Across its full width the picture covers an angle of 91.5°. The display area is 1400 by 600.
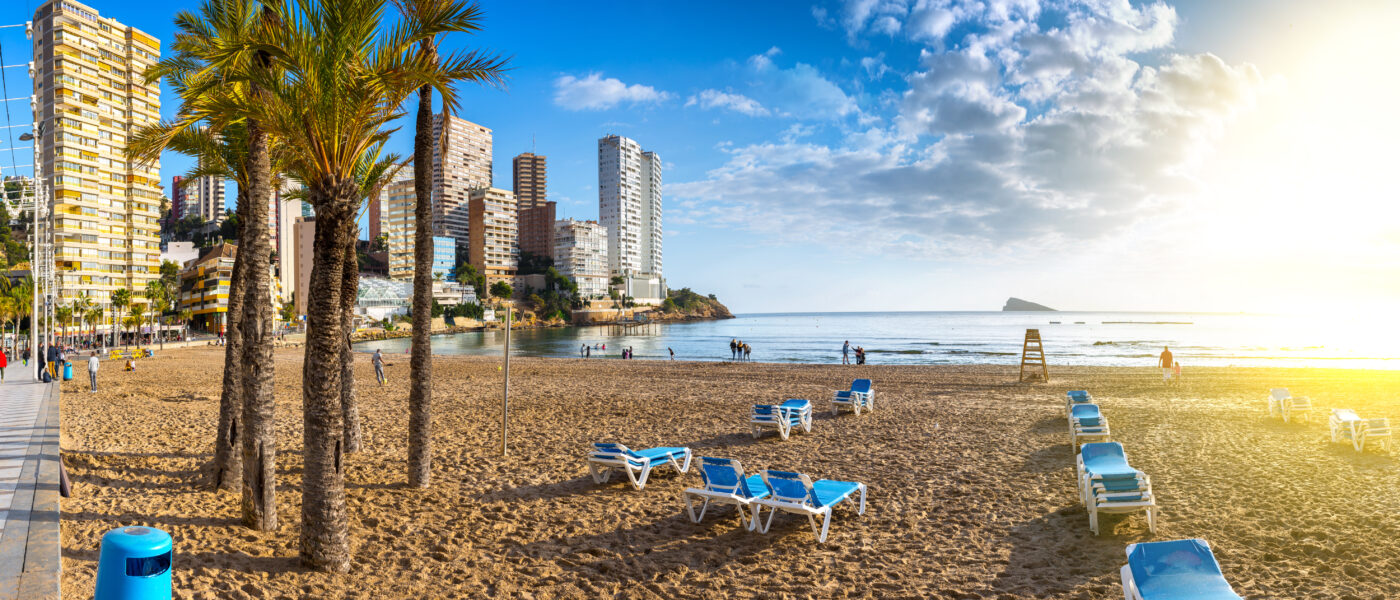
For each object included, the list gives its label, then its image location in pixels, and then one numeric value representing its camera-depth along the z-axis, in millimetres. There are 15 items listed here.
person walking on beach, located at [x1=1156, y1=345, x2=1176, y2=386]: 20956
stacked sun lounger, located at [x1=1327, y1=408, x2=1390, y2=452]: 10227
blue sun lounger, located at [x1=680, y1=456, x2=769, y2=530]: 7055
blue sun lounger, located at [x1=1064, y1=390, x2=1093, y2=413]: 13869
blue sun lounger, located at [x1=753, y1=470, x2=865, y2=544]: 6641
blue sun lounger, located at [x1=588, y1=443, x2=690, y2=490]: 8531
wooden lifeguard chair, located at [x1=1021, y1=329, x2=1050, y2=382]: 22211
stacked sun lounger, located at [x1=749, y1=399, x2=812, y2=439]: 12008
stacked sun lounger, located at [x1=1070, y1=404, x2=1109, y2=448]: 10867
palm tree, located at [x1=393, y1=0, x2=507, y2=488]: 7887
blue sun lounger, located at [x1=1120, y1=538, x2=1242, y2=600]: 4441
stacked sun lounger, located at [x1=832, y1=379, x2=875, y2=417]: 14852
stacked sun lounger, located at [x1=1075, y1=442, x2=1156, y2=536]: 6621
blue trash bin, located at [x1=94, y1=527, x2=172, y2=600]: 3090
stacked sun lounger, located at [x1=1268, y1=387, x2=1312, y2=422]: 13125
